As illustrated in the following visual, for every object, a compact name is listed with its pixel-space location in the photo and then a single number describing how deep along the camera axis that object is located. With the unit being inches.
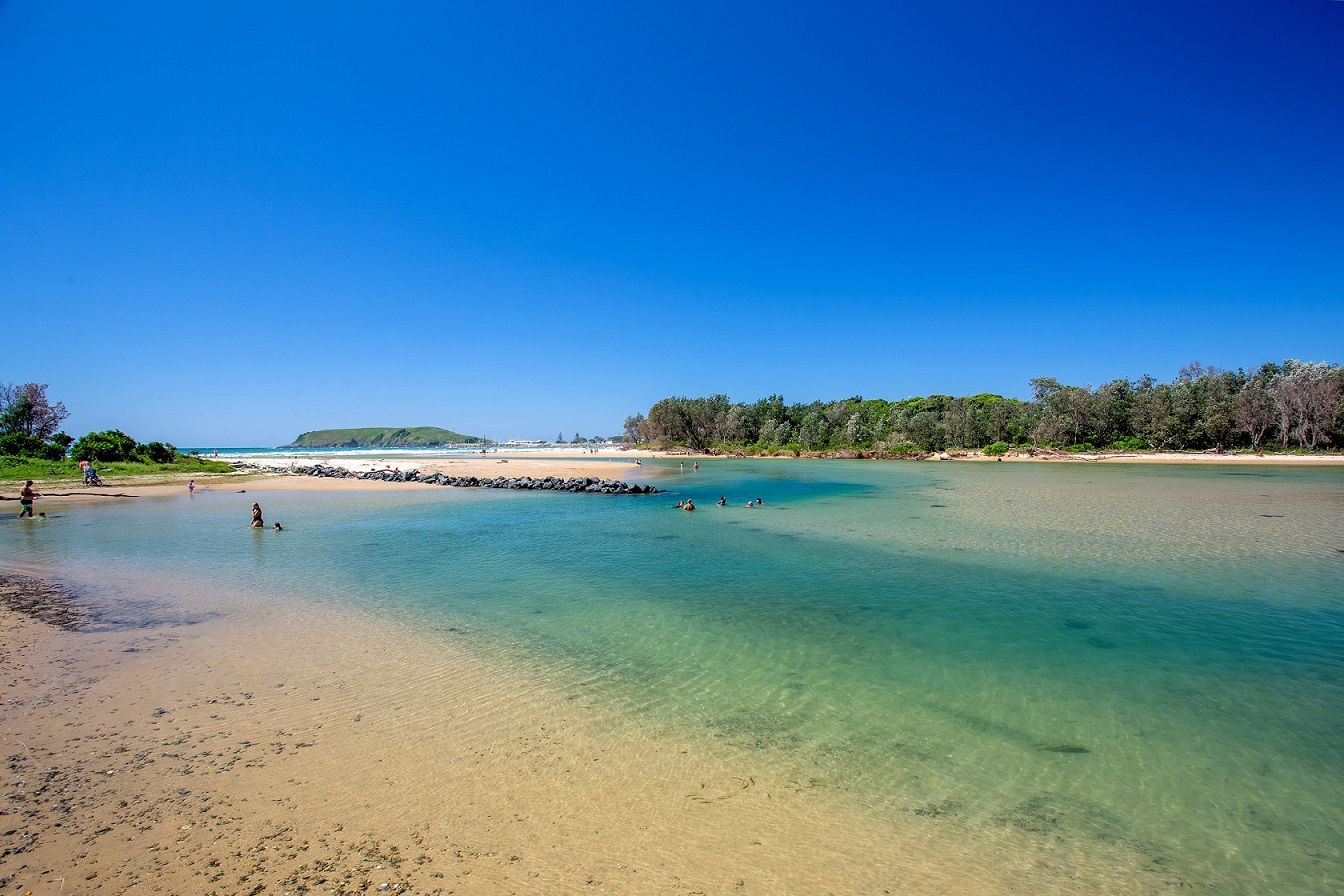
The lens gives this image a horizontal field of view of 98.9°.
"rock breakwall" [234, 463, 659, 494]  1526.8
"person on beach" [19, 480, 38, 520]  929.5
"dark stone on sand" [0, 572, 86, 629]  413.4
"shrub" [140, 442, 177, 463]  1940.2
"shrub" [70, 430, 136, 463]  1740.9
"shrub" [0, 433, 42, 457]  1652.3
